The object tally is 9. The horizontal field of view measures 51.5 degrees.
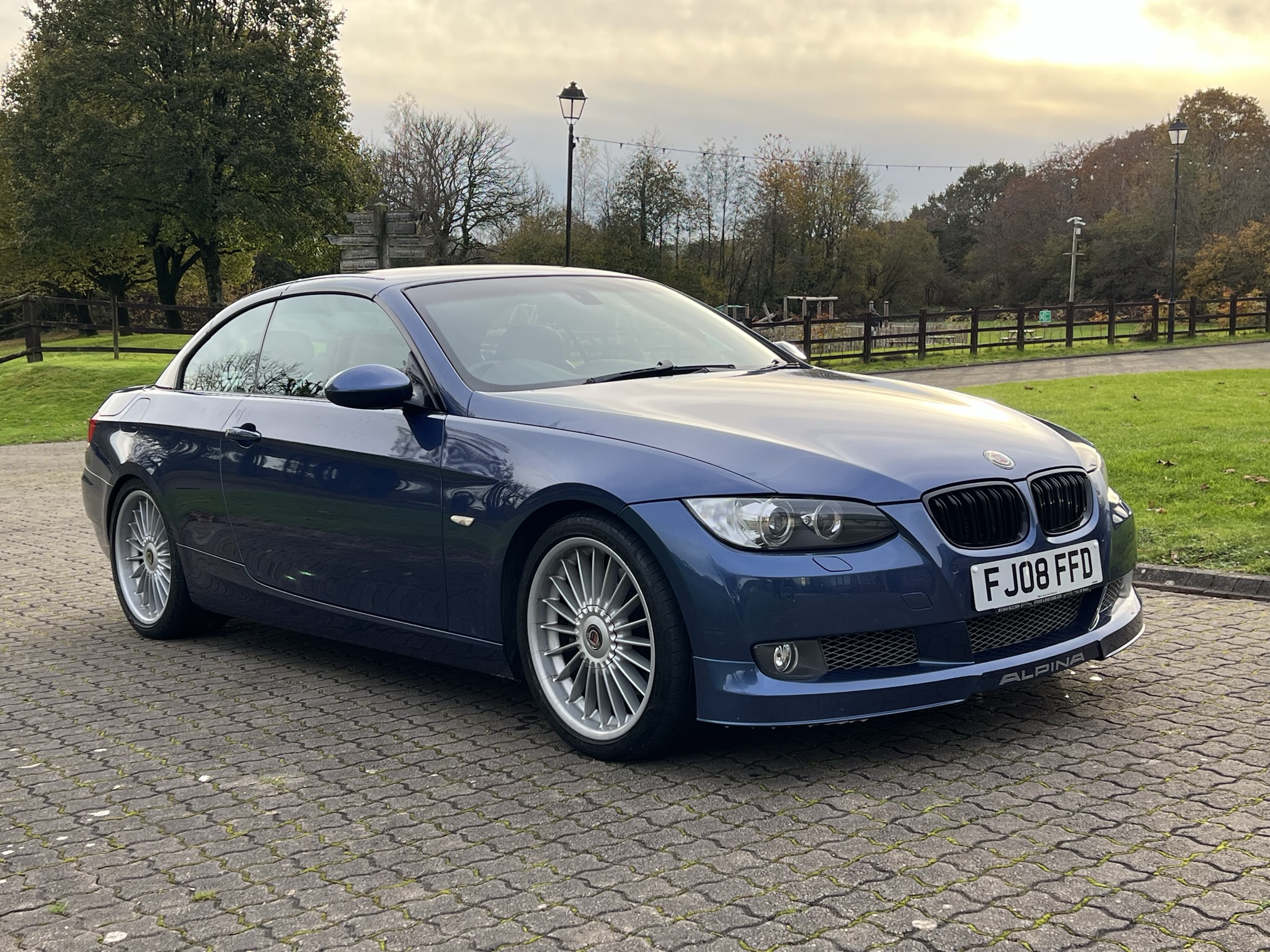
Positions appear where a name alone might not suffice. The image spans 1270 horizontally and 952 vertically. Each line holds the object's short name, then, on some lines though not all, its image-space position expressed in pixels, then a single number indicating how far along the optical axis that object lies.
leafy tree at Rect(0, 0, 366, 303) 42.81
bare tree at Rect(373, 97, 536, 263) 59.22
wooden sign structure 15.64
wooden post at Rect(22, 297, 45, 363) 30.62
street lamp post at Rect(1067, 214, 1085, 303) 64.32
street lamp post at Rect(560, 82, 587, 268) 29.84
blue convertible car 3.86
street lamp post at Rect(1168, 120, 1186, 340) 39.05
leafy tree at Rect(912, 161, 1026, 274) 95.75
